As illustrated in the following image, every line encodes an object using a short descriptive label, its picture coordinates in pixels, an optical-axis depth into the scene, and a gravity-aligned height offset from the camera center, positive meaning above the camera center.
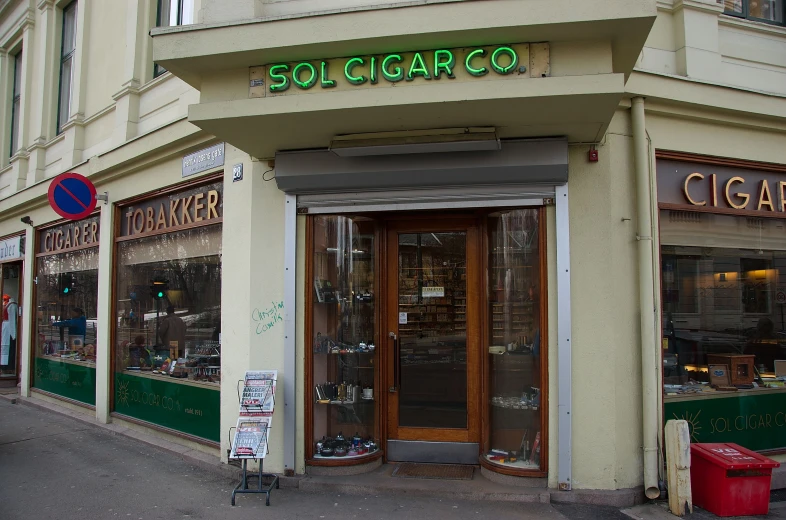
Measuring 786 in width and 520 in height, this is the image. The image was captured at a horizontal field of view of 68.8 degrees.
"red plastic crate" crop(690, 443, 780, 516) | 4.66 -1.44
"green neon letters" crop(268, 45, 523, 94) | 4.35 +1.88
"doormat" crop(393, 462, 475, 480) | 5.51 -1.60
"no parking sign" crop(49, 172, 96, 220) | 7.79 +1.54
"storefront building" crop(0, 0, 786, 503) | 4.43 +0.80
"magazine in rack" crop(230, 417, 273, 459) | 5.04 -1.17
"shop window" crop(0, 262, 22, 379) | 12.17 -0.22
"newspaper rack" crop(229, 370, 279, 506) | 5.07 -1.07
